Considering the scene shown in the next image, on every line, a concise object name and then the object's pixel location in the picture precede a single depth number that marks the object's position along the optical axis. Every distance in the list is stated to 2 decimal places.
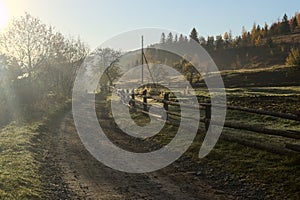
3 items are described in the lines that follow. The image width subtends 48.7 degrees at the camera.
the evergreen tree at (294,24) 165.88
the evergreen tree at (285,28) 162.62
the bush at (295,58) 76.05
